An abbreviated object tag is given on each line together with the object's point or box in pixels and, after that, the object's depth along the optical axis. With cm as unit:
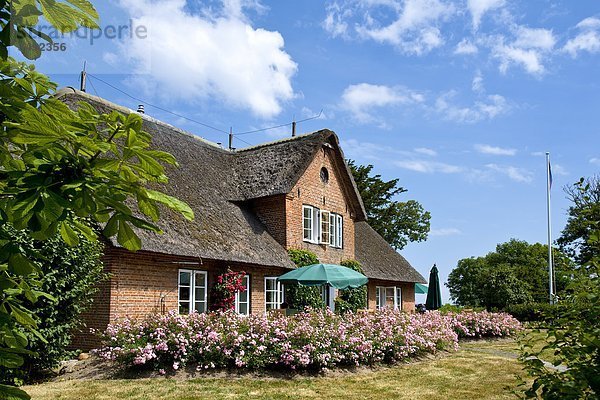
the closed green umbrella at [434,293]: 2809
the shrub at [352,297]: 2270
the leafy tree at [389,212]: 4569
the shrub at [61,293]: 1125
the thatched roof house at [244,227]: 1504
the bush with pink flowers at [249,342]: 1220
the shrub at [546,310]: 443
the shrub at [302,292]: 2036
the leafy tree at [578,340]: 358
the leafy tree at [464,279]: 5375
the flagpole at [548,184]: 3152
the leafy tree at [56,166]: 219
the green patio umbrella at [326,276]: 1650
